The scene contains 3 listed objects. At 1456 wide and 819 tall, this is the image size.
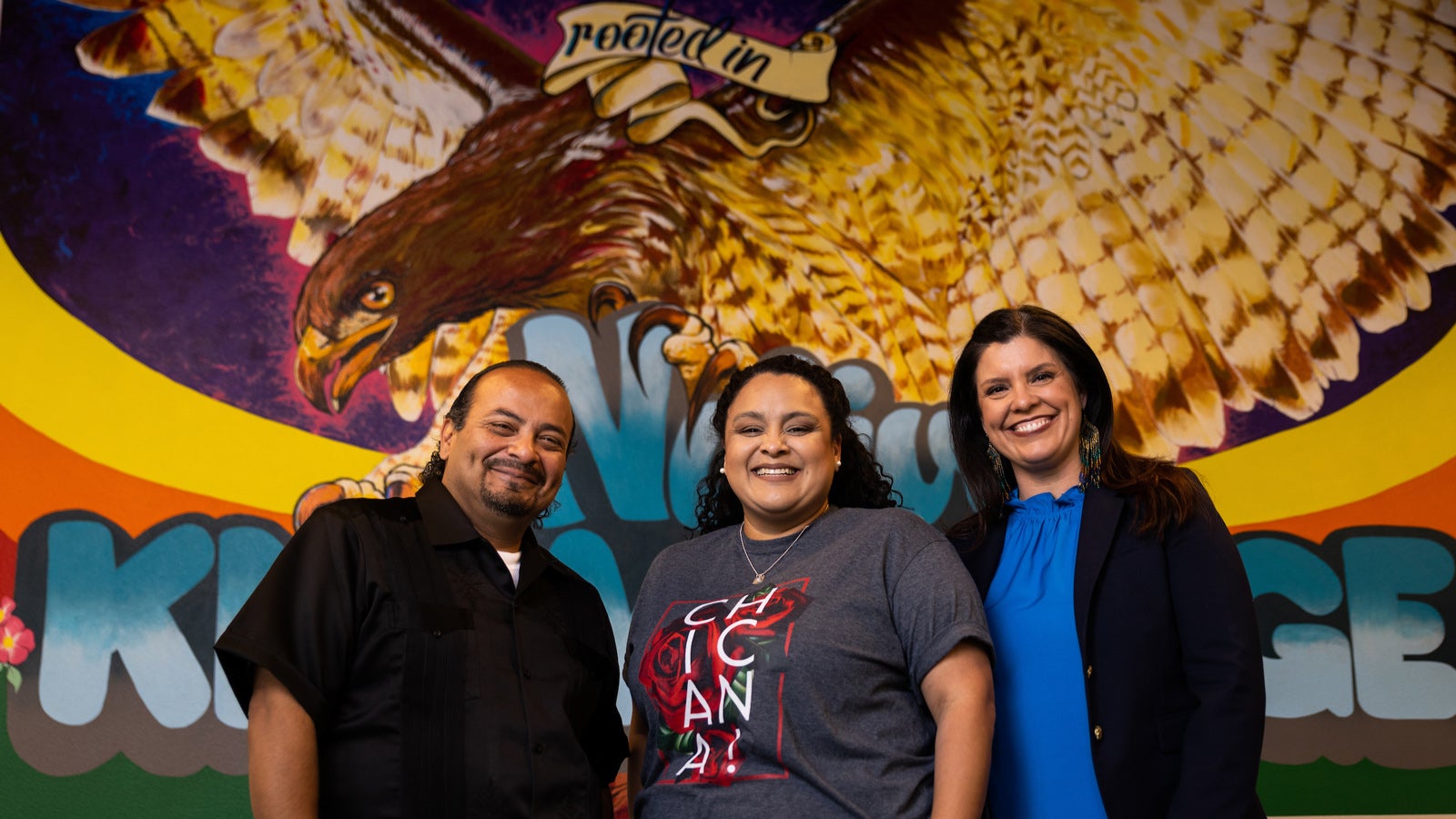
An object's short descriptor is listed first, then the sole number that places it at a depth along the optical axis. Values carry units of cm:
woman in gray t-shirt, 177
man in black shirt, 181
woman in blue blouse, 182
